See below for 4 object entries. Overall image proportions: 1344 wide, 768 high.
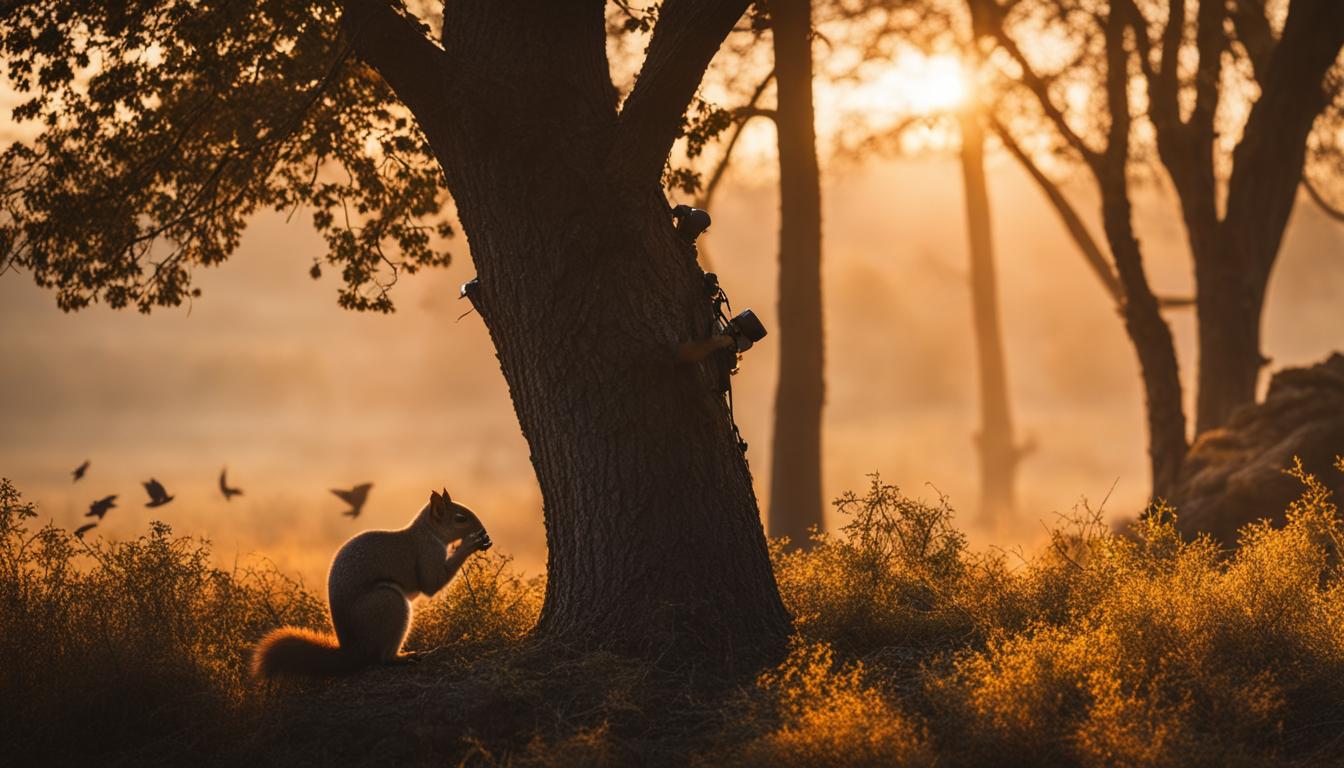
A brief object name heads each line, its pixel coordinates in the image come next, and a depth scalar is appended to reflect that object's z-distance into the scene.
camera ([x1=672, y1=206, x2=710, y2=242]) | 17.62
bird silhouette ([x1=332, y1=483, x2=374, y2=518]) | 21.37
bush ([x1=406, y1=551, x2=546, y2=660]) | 18.23
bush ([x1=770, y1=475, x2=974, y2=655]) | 16.91
